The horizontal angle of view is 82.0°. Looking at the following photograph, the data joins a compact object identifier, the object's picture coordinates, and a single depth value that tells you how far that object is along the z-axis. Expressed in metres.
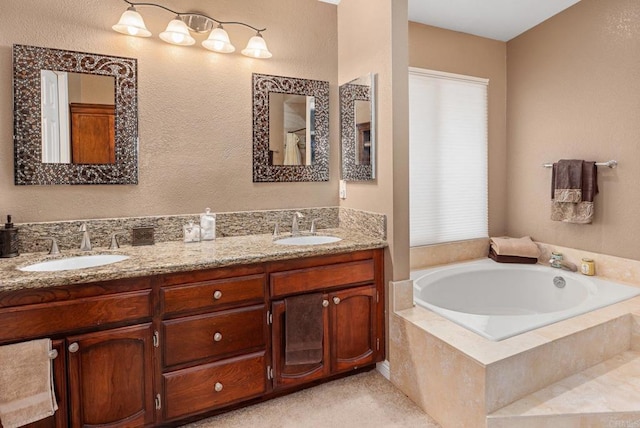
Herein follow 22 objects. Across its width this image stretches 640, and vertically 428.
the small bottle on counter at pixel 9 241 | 1.83
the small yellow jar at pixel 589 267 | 2.81
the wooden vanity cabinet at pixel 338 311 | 2.00
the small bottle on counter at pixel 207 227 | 2.30
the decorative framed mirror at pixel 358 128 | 2.38
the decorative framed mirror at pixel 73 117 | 1.95
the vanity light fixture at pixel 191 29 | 2.08
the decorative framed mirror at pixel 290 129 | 2.53
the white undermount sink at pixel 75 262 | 1.78
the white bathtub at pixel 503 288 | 2.70
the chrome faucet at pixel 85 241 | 2.01
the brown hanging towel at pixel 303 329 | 2.00
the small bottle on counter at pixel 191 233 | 2.25
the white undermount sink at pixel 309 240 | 2.44
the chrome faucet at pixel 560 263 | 2.95
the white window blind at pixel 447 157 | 3.09
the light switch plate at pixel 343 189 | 2.76
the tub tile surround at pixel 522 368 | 1.63
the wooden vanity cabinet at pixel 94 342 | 1.49
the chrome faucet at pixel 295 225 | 2.54
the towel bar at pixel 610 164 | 2.67
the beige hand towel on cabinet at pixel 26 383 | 1.42
